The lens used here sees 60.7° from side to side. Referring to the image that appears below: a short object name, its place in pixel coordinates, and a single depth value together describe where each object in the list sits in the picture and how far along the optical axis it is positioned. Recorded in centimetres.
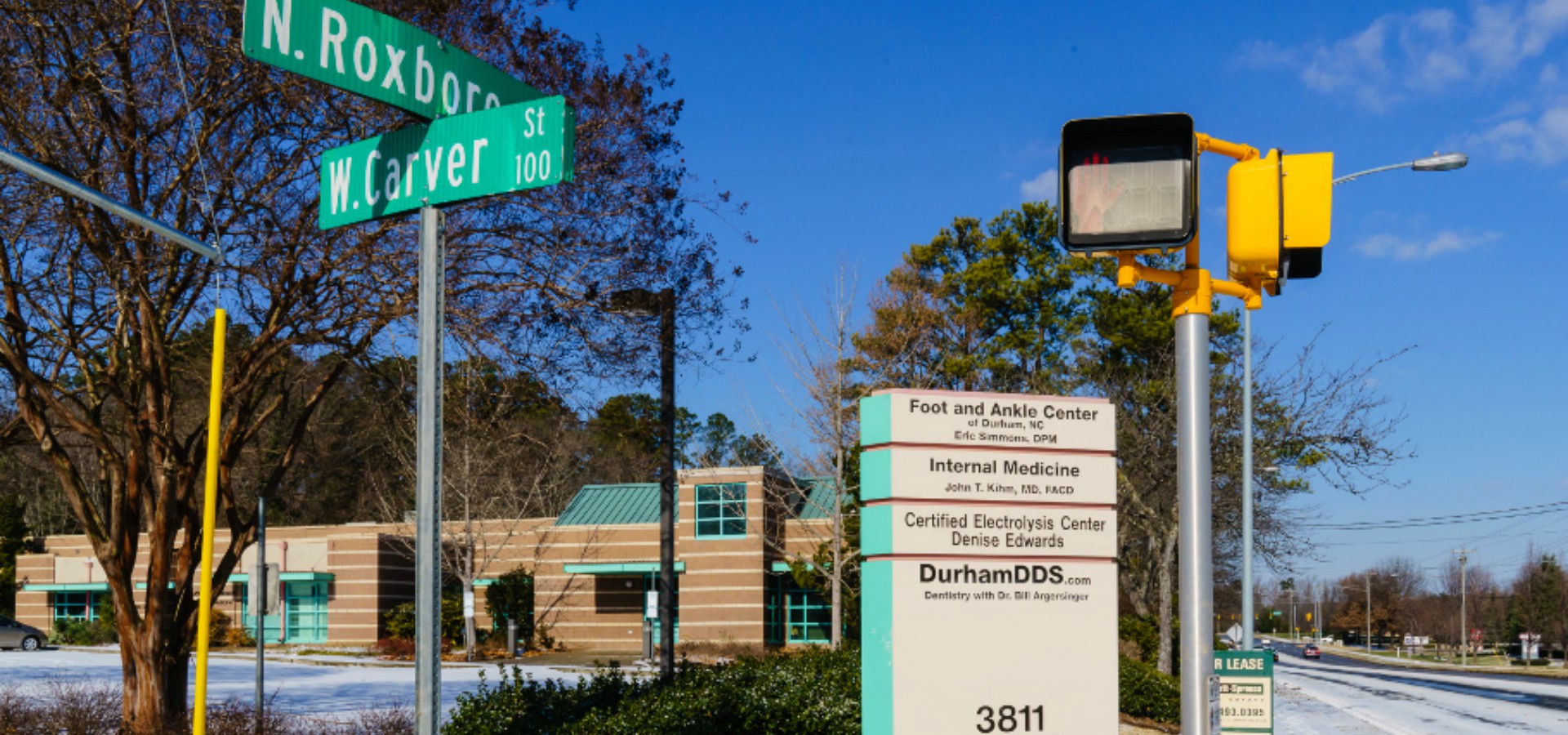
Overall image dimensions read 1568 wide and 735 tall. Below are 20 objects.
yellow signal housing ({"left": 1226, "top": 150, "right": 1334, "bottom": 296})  439
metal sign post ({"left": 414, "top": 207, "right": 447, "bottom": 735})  532
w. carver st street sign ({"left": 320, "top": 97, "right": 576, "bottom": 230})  548
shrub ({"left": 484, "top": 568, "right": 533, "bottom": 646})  4784
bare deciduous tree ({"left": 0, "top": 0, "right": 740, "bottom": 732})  1349
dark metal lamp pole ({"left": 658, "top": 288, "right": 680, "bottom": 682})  1528
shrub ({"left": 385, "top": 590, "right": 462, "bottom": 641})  4650
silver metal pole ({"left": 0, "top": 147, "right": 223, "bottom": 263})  731
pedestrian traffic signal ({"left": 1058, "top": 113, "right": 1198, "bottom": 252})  432
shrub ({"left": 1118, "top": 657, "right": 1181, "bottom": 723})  2150
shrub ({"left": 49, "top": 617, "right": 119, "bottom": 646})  5362
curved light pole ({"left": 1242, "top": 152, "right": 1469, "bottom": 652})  1983
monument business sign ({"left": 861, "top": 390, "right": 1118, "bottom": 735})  504
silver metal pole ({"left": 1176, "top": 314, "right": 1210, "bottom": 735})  426
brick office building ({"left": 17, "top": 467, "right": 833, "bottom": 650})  4528
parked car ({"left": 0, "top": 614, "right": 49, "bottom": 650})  4728
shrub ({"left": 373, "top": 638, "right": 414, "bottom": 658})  4362
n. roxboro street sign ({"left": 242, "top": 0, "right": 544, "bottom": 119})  522
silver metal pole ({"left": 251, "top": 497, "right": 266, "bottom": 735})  1509
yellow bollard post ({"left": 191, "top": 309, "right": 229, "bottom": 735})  757
